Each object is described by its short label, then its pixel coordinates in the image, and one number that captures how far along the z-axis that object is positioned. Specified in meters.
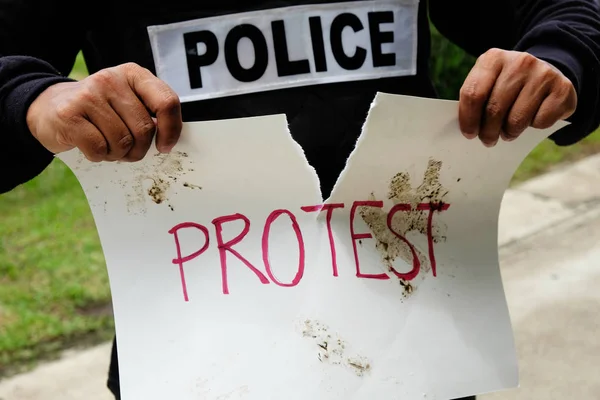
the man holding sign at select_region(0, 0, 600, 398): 0.80
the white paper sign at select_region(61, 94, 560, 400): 0.81
